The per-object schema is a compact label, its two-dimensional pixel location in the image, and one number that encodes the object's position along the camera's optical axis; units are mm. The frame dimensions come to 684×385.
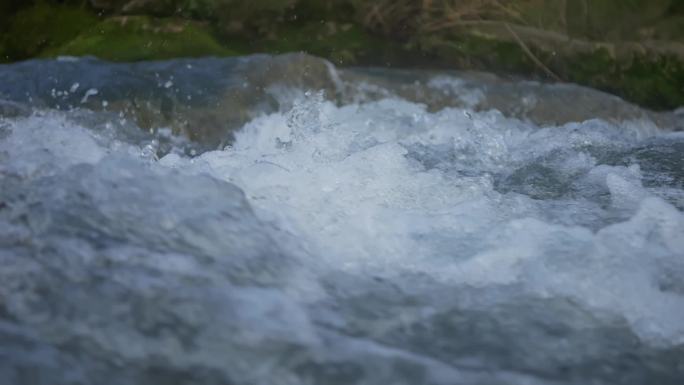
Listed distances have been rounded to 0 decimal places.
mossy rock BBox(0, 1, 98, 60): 5904
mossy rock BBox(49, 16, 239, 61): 5629
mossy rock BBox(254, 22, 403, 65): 5863
